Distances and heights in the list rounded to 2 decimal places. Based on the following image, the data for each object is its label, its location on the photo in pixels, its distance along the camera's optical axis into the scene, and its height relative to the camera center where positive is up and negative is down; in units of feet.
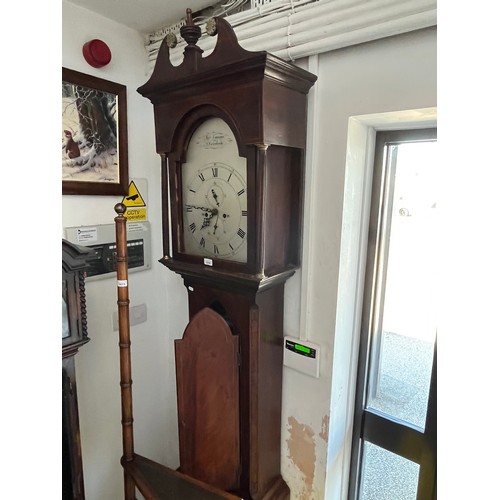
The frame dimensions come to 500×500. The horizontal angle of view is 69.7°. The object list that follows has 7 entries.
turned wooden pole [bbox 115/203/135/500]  3.49 -1.53
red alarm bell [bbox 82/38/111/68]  3.86 +1.51
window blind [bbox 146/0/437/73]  2.59 +1.43
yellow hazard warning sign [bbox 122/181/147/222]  4.54 -0.12
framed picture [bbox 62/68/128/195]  3.88 +0.65
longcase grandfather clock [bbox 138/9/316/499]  2.89 -0.32
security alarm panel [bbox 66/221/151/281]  4.16 -0.62
